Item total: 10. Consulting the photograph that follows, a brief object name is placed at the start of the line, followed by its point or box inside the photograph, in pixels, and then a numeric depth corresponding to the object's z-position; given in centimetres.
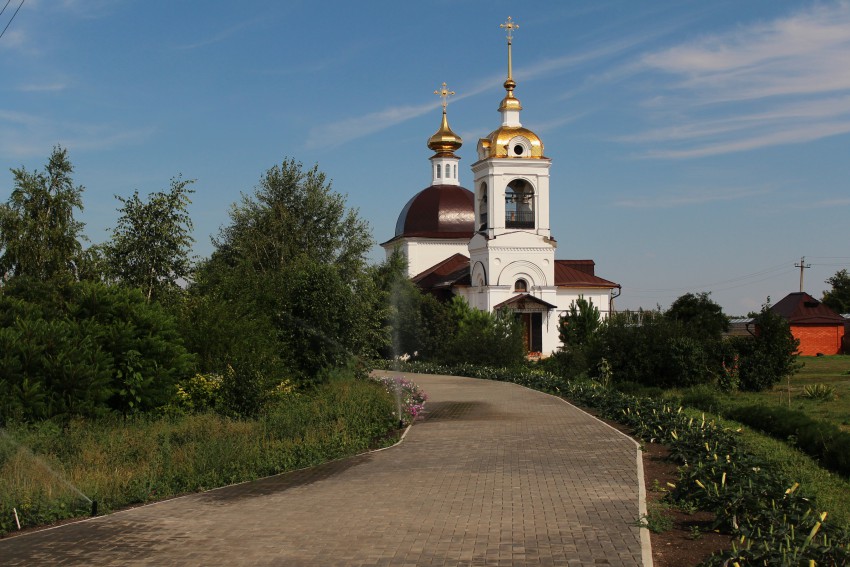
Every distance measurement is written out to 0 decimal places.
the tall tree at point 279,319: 2042
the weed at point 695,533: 905
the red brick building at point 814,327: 5316
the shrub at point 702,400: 2258
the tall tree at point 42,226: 3300
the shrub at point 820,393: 2470
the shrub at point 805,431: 1466
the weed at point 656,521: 930
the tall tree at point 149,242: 2359
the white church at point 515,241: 4891
